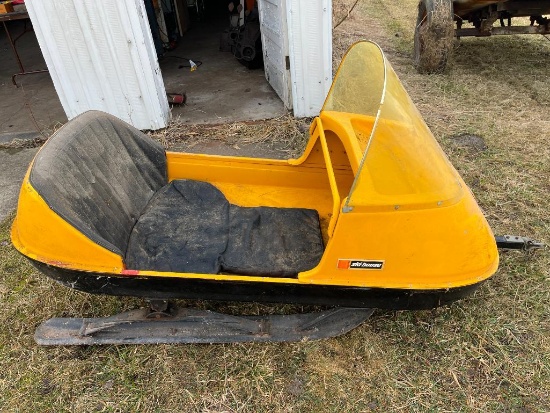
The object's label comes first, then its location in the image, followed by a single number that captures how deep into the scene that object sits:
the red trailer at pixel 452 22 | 5.50
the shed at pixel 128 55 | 4.22
